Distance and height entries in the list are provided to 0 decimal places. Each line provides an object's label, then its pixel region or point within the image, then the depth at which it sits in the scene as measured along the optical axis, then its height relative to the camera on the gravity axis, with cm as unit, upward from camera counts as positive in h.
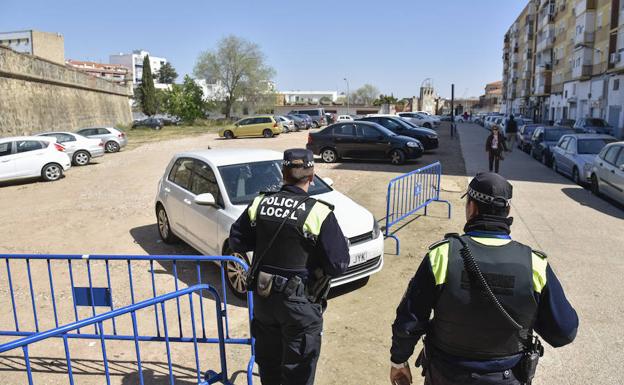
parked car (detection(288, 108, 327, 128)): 4516 -13
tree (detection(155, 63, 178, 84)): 12481 +1140
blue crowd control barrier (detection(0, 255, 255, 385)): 320 -210
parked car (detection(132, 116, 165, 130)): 4725 -57
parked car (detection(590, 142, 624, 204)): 980 -149
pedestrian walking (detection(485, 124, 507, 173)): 1341 -109
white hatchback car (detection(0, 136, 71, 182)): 1454 -118
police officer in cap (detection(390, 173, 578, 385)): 207 -88
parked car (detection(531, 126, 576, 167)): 1656 -131
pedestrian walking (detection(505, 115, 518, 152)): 1975 -97
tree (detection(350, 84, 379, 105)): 12620 +494
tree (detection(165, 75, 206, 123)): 5825 +190
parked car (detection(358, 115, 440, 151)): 2041 -94
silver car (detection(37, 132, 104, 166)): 1870 -106
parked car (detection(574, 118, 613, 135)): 2423 -108
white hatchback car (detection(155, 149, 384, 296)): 536 -113
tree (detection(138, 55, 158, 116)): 6059 +305
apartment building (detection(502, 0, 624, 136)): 3425 +437
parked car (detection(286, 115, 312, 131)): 3812 -74
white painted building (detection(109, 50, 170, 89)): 15162 +1882
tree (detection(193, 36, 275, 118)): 6075 +579
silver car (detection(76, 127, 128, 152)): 2378 -90
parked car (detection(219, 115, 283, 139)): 3117 -89
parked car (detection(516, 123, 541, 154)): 2123 -141
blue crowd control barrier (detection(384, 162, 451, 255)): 840 -150
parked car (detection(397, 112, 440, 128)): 3674 -76
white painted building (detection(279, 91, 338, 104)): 12131 +473
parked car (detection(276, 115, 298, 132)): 3519 -74
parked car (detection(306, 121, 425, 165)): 1650 -116
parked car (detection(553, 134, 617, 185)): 1266 -137
